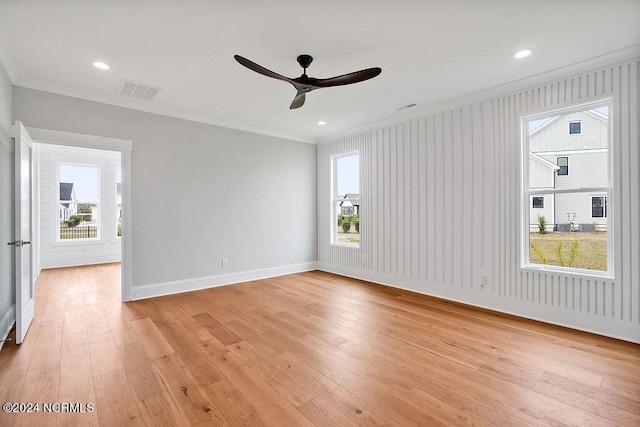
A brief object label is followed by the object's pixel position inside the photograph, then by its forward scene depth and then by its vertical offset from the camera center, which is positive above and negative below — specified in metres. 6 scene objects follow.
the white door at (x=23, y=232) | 2.65 -0.18
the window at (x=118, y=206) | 6.91 +0.16
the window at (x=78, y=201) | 6.32 +0.26
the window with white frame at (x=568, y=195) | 2.91 +0.18
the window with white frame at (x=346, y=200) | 5.41 +0.24
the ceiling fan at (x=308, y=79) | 2.39 +1.18
